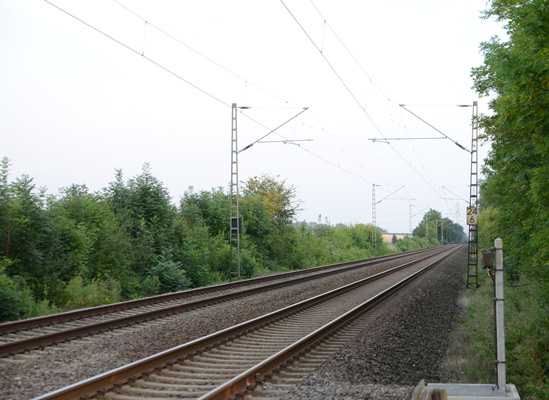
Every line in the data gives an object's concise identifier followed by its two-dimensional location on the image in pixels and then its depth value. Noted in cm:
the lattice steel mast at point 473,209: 2295
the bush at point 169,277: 2042
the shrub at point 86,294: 1548
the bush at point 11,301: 1263
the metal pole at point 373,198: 5634
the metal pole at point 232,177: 2455
